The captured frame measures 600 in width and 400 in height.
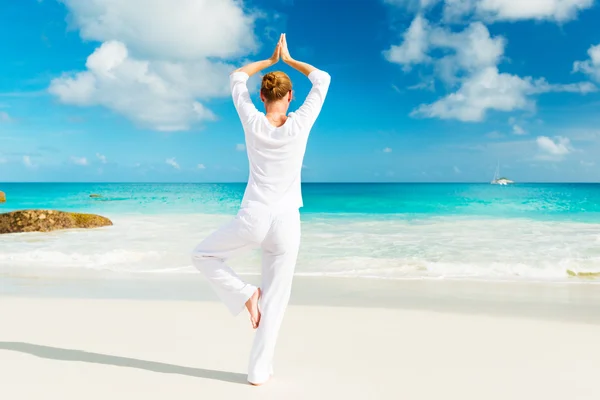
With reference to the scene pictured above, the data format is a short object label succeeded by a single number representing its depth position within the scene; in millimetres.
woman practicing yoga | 3219
